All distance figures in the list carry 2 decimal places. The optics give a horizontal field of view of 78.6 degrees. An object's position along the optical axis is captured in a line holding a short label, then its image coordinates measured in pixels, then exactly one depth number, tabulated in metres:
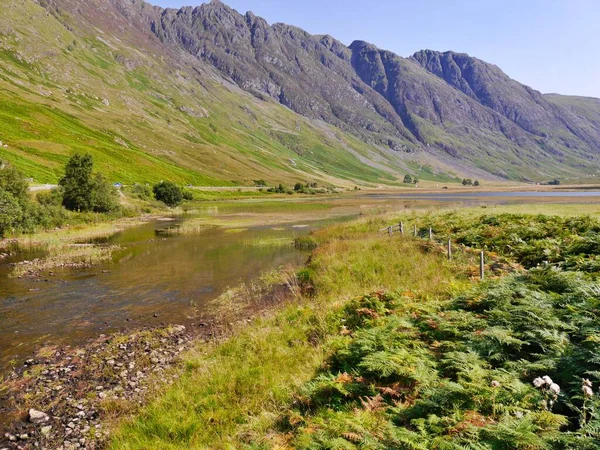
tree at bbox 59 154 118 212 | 65.88
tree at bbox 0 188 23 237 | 46.00
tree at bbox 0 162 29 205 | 49.03
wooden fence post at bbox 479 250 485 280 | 17.02
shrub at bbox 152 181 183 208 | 105.50
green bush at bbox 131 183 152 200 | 99.62
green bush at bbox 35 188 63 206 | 59.90
